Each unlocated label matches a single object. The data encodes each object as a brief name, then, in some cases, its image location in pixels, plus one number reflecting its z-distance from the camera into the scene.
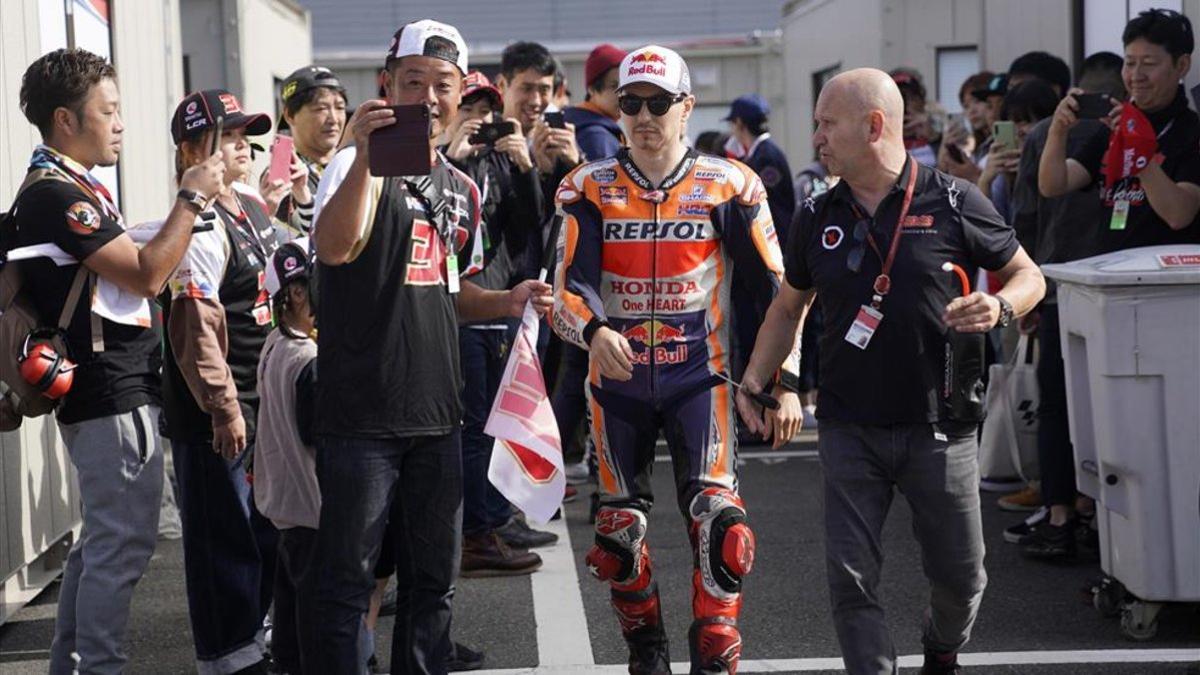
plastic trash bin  5.97
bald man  4.98
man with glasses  5.43
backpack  5.05
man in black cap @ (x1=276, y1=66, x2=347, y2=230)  6.75
